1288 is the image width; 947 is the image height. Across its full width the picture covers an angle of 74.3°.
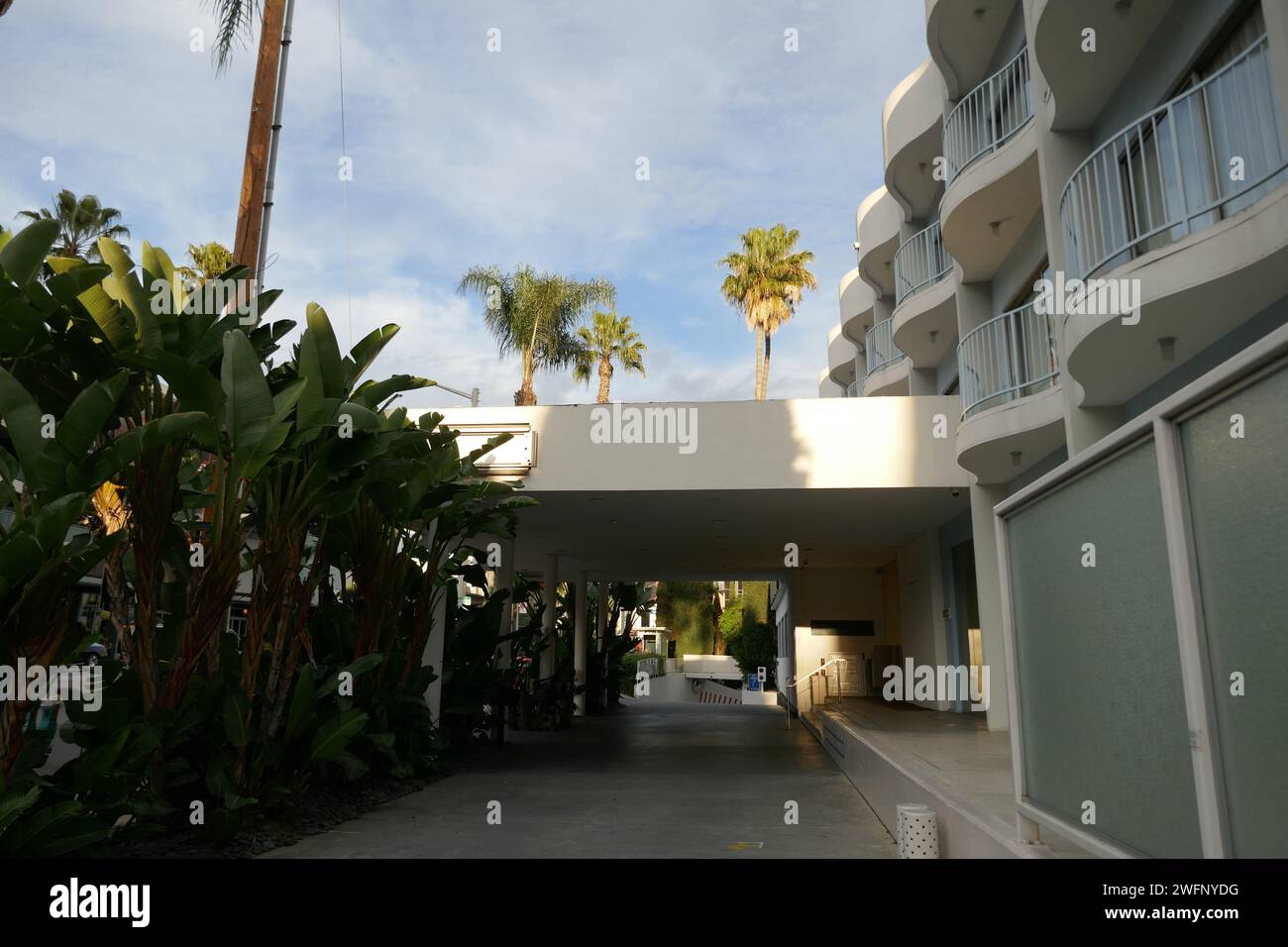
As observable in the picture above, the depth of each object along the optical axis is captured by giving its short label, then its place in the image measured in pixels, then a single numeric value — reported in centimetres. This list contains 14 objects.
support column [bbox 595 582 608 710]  2610
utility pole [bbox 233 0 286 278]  993
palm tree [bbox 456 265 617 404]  3141
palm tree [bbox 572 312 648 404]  3553
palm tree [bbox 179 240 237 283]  2738
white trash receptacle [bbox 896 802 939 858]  577
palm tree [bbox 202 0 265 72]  1150
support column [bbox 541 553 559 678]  1956
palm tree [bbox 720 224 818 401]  3419
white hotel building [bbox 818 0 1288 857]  256
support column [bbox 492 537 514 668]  1648
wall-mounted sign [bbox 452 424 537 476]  1185
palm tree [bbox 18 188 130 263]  2883
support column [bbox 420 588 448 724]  1166
